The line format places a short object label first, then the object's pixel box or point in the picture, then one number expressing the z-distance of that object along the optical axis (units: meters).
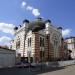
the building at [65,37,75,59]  32.10
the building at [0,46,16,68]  15.73
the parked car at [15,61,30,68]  15.09
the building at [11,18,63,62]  19.55
